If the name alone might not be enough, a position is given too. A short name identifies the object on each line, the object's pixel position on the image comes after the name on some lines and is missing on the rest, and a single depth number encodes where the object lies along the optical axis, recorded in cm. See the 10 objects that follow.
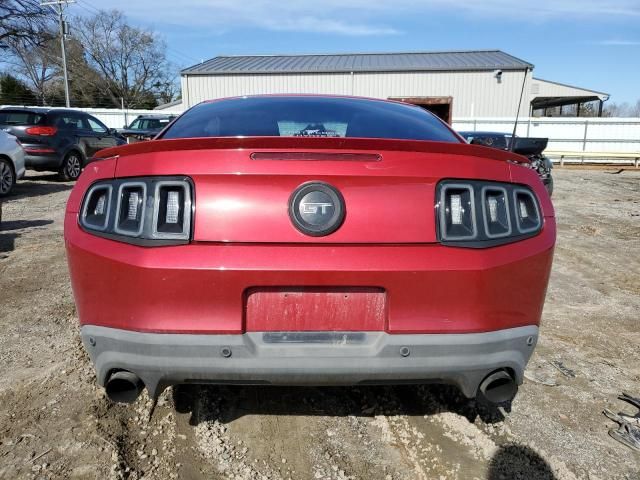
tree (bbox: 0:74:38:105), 4706
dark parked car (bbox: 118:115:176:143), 1983
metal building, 2588
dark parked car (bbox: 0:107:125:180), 1069
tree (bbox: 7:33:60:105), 3534
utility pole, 3522
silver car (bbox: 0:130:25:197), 886
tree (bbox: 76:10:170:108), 5645
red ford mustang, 174
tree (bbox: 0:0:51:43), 3300
